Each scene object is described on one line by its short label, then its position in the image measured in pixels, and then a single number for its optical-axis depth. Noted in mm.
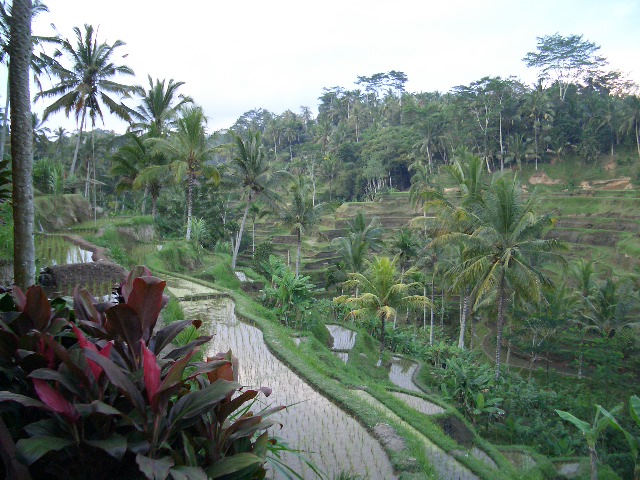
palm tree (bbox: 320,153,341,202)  53469
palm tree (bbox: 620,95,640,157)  40156
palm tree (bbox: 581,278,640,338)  21953
